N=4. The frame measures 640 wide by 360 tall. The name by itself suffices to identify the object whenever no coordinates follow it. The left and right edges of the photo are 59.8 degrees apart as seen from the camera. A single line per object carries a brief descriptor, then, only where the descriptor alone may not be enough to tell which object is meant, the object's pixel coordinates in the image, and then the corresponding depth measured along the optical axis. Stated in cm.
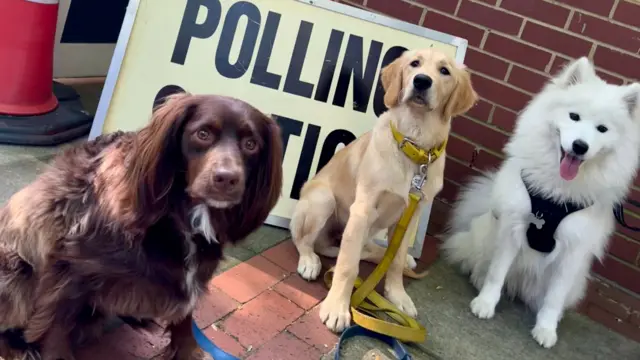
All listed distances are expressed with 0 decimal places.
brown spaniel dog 156
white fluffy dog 250
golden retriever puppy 243
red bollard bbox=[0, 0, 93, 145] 304
